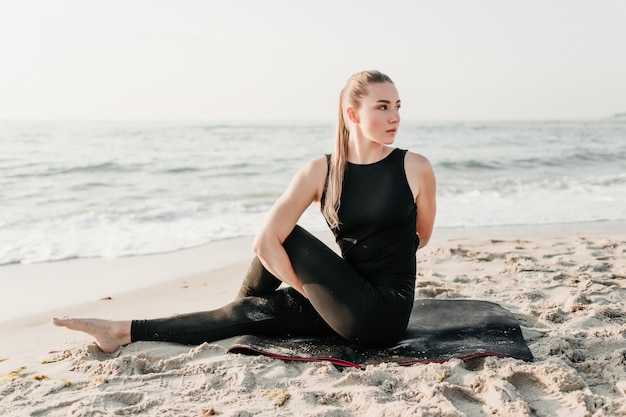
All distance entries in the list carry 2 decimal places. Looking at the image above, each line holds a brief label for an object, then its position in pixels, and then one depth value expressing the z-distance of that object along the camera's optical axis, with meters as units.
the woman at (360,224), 3.44
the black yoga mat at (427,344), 3.45
